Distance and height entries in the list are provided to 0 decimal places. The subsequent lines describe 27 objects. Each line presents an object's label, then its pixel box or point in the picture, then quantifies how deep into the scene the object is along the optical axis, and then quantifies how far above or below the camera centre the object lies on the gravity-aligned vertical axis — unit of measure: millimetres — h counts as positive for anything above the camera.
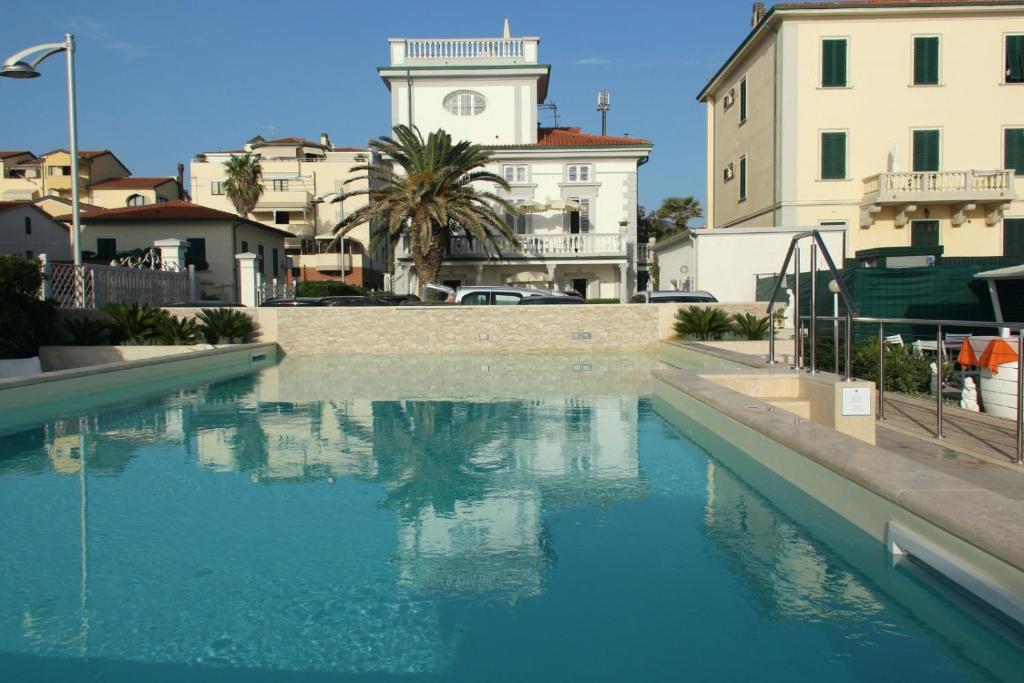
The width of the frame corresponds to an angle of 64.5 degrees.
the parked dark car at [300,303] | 23547 +175
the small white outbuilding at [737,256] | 27562 +1660
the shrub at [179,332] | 19188 -547
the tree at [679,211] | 61688 +7246
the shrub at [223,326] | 20484 -424
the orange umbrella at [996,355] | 8539 -559
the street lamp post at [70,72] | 15664 +4654
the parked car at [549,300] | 23078 +188
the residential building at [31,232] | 40906 +4115
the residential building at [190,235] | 41219 +3829
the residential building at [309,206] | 57281 +7777
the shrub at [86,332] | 18203 -486
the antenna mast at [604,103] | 64875 +16247
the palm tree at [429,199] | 31594 +4303
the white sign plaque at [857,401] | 7711 -924
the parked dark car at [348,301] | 23828 +217
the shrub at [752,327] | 19781 -536
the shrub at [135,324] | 18838 -322
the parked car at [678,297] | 22688 +238
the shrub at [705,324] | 20484 -469
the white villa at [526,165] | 37375 +6880
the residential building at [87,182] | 64750 +10797
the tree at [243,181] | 59031 +9337
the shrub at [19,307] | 15383 +79
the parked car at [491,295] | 23281 +347
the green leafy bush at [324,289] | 42938 +1051
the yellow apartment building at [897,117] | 29125 +6843
